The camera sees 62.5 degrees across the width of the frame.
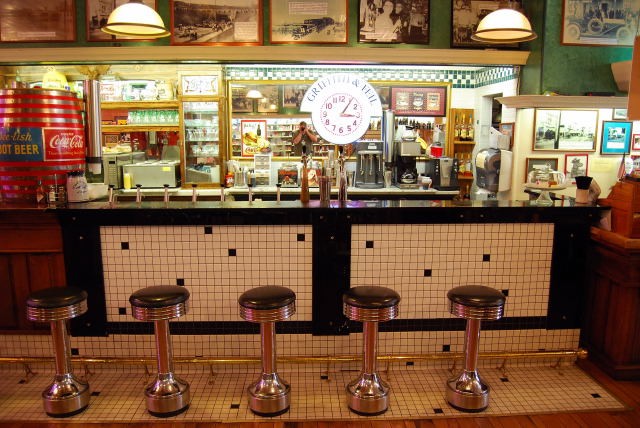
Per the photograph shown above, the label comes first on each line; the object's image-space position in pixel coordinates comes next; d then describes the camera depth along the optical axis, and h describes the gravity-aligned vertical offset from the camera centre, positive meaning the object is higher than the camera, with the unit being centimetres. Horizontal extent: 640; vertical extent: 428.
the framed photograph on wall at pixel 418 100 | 820 +63
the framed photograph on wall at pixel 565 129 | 634 +15
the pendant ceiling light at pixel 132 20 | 461 +104
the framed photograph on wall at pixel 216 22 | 633 +139
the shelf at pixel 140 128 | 805 +17
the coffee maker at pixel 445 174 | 750 -46
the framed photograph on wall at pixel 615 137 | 641 +7
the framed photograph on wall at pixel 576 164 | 646 -26
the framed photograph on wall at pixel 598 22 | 617 +141
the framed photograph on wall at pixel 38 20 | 632 +141
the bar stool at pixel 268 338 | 331 -131
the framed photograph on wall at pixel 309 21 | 633 +142
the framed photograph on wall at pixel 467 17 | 641 +150
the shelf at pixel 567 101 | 606 +47
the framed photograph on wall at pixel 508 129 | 662 +16
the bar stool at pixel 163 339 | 335 -134
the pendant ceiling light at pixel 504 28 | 454 +97
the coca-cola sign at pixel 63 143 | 430 -4
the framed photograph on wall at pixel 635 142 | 650 +1
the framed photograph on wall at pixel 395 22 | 637 +143
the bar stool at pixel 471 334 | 341 -131
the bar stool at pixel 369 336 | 333 -129
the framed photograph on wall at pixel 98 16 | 632 +146
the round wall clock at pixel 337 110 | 538 +31
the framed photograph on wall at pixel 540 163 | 646 -26
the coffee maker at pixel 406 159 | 746 -26
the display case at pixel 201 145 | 766 -8
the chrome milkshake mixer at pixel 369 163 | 741 -32
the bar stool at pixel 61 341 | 336 -137
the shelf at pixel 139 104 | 791 +52
